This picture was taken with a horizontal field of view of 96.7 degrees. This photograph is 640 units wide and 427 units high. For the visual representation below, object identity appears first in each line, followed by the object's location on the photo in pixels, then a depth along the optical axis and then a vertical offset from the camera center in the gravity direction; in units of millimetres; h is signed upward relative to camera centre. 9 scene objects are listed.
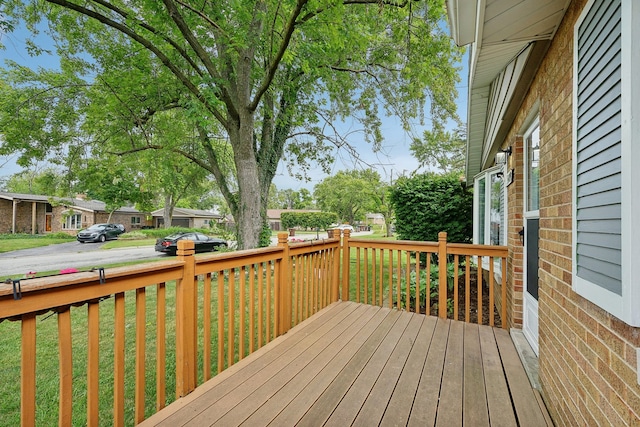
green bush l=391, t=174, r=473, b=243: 6672 +151
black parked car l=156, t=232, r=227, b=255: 12516 -1299
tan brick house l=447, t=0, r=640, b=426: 916 +143
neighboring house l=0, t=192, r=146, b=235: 19703 -29
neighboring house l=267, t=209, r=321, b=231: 43750 -682
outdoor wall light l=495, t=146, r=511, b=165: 3325 +724
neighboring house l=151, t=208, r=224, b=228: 31516 -381
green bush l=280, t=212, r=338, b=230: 34375 -561
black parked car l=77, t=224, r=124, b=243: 17875 -1235
